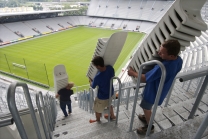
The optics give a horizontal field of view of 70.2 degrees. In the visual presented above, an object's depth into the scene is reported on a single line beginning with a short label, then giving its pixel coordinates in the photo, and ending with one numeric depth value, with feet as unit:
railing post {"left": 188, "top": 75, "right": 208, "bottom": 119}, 6.11
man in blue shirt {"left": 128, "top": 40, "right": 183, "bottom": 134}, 5.73
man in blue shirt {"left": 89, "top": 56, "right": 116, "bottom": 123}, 8.59
